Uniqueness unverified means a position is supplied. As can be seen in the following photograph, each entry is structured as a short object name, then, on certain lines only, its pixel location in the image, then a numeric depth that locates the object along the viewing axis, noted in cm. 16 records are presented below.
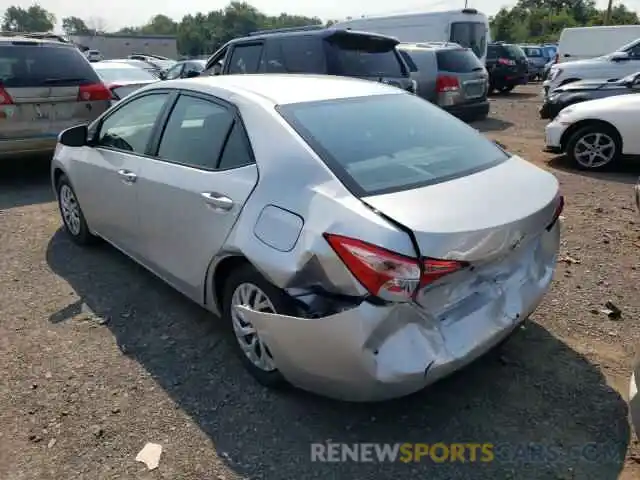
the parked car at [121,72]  1138
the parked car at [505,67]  1836
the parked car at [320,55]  720
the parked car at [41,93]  603
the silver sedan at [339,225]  219
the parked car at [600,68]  1089
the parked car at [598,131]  665
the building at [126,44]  5159
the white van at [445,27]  1463
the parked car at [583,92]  808
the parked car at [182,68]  1348
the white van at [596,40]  1608
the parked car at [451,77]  1033
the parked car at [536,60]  2588
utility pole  4432
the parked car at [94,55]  3082
